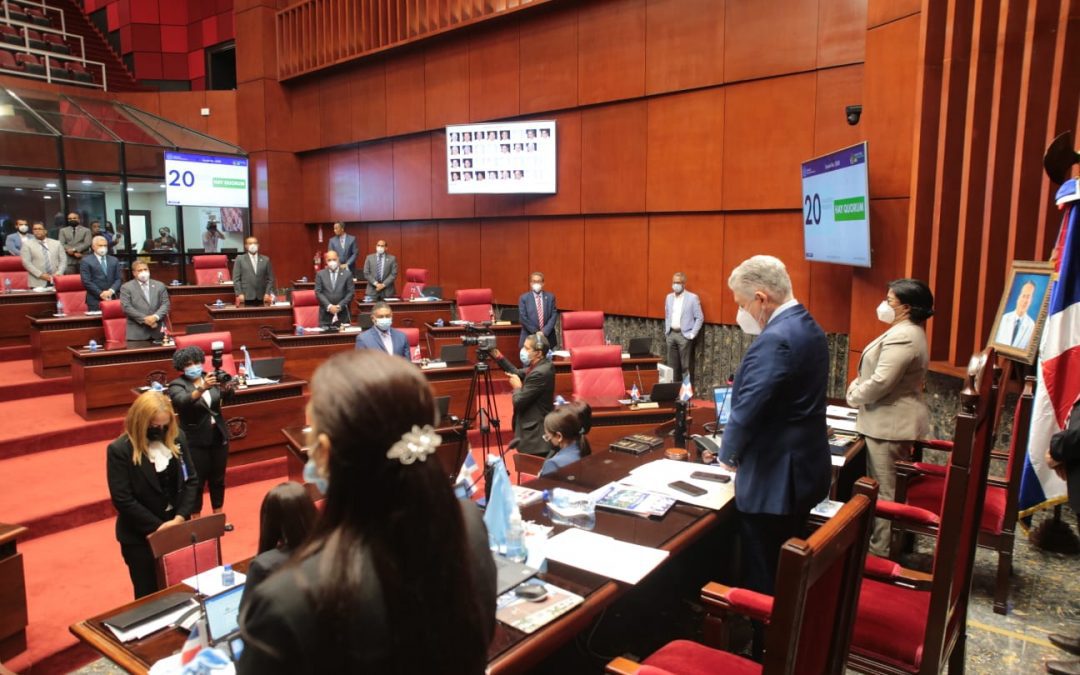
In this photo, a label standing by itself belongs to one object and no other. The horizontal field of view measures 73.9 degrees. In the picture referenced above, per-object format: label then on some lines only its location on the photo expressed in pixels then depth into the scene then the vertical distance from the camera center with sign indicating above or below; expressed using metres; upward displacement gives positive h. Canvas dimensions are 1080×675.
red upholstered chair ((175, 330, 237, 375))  5.86 -0.74
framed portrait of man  3.80 -0.30
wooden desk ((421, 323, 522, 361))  8.62 -1.03
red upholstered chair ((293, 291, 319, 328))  8.40 -0.69
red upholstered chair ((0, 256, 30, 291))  8.76 -0.27
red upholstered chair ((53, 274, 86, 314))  8.27 -0.50
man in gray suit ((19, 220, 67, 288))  8.98 -0.11
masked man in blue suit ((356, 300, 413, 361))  6.19 -0.73
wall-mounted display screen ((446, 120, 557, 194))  9.59 +1.31
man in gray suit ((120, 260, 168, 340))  7.16 -0.54
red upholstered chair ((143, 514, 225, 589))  2.77 -1.17
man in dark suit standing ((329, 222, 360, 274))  11.73 +0.10
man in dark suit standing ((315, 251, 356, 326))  8.69 -0.46
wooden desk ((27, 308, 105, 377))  7.22 -0.91
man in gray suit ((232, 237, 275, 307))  9.27 -0.32
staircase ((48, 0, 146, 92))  16.14 +4.59
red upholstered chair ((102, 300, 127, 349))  7.32 -0.73
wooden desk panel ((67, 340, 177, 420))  6.23 -1.10
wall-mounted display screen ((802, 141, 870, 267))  5.82 +0.41
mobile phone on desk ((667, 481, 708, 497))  2.85 -0.93
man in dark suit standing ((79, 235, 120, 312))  8.15 -0.28
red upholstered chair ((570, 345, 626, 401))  5.95 -0.99
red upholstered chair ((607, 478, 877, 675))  1.32 -0.72
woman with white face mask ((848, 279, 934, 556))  3.64 -0.70
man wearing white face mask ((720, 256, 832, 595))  2.50 -0.59
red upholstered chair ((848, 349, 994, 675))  1.96 -1.02
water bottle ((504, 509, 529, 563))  2.20 -0.88
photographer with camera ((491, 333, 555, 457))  5.08 -1.01
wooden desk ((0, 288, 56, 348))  8.25 -0.70
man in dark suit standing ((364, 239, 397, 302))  10.48 -0.30
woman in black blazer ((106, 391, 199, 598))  3.40 -1.09
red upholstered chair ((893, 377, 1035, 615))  3.01 -1.13
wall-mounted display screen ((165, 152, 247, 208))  11.32 +1.17
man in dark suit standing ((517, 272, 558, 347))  8.63 -0.69
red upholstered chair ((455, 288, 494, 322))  9.37 -0.67
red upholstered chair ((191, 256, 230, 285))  11.03 -0.28
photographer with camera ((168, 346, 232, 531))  4.50 -1.04
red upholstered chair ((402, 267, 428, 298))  10.75 -0.41
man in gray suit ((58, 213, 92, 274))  9.79 +0.11
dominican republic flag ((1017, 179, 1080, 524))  3.51 -0.51
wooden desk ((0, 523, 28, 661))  3.18 -1.53
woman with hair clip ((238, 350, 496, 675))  0.92 -0.40
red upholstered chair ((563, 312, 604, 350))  8.05 -0.85
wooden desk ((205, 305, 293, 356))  8.52 -0.86
